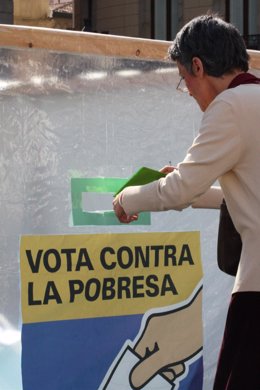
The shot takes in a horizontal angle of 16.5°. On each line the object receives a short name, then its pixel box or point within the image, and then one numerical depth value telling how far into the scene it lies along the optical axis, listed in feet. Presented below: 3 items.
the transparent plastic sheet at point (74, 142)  11.94
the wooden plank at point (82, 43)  11.64
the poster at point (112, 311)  12.05
